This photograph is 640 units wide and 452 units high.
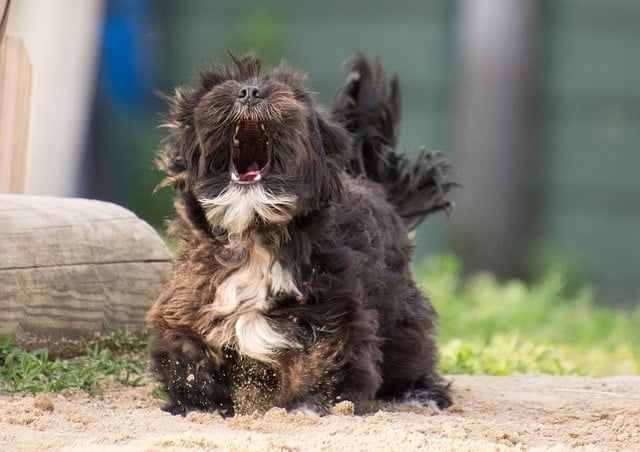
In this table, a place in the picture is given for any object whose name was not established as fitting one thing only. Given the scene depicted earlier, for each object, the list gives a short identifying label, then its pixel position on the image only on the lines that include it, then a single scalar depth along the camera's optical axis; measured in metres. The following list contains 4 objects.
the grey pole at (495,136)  23.80
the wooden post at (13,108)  12.66
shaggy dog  9.44
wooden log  11.03
